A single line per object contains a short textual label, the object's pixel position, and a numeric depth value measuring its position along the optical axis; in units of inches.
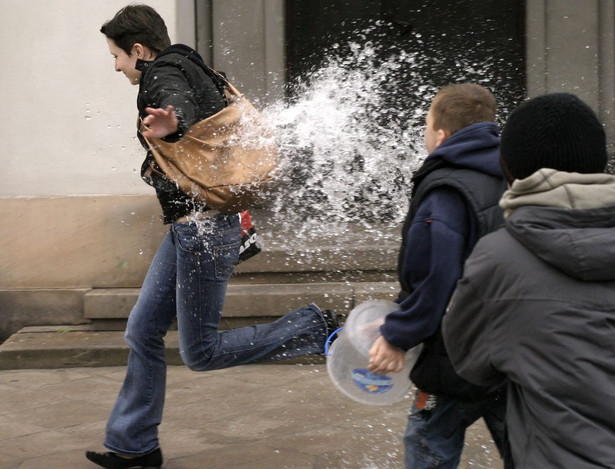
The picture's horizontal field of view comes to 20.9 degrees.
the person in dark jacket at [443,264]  191.5
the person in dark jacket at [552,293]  132.7
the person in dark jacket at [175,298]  270.8
